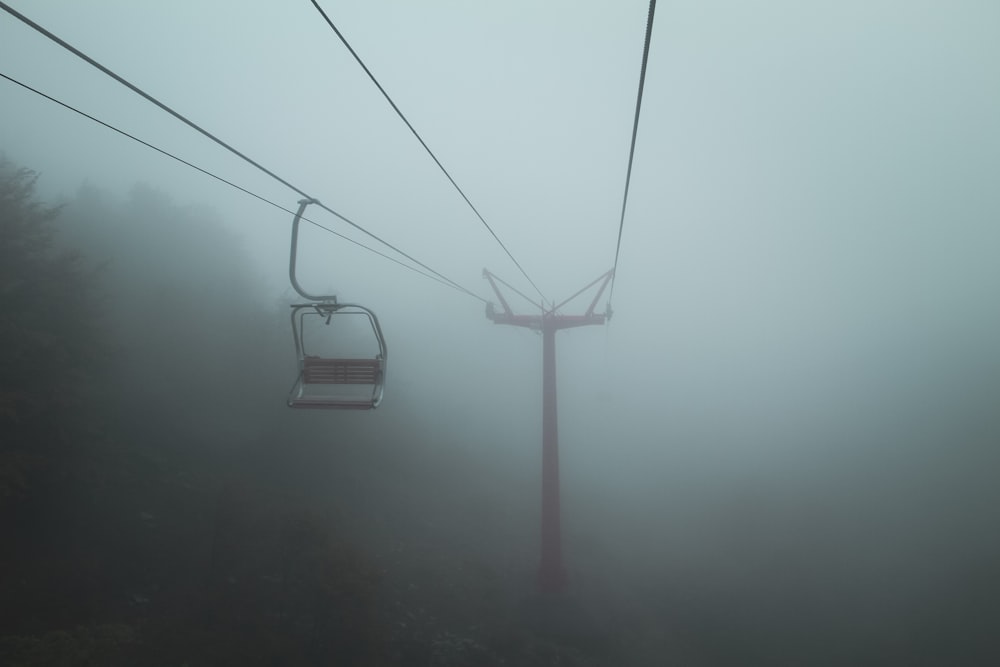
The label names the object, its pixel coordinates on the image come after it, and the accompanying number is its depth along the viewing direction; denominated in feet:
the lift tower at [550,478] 59.21
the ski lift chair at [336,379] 19.58
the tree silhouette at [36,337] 39.40
